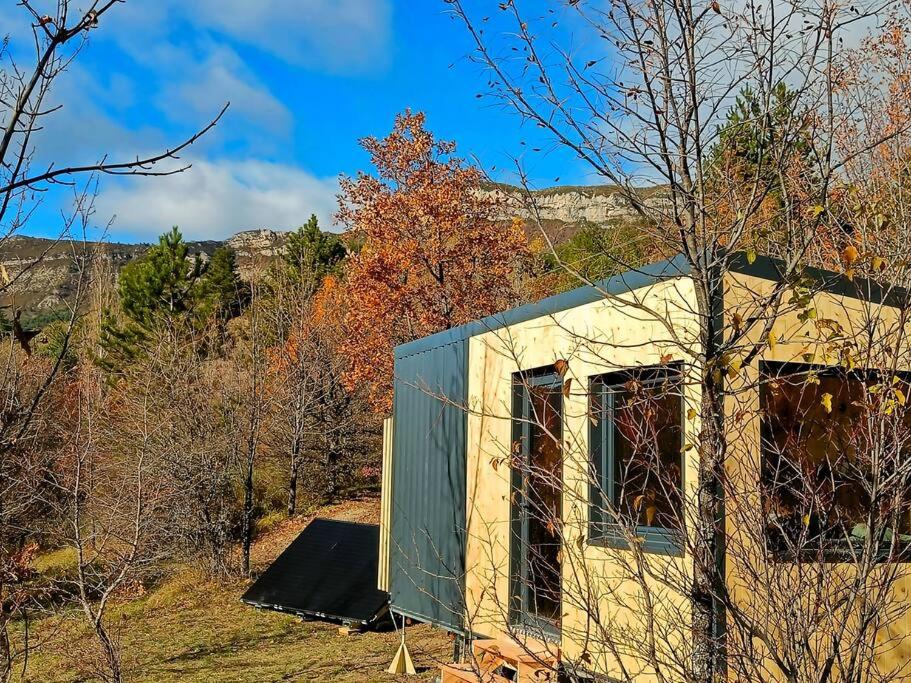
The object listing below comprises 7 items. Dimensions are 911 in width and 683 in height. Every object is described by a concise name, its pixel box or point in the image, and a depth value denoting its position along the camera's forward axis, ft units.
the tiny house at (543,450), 14.39
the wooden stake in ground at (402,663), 28.55
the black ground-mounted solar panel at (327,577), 39.75
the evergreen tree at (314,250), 97.30
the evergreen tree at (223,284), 96.37
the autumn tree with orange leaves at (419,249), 54.54
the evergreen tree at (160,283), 88.07
